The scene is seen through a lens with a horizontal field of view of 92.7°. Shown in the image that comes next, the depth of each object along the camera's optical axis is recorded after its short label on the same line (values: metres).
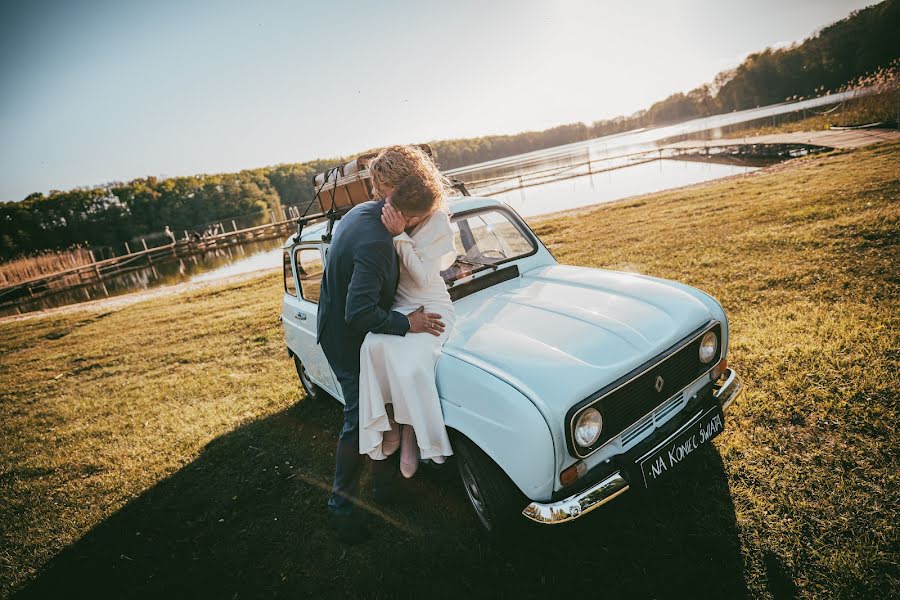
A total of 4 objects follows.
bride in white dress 2.45
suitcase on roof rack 3.66
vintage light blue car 2.10
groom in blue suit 2.41
